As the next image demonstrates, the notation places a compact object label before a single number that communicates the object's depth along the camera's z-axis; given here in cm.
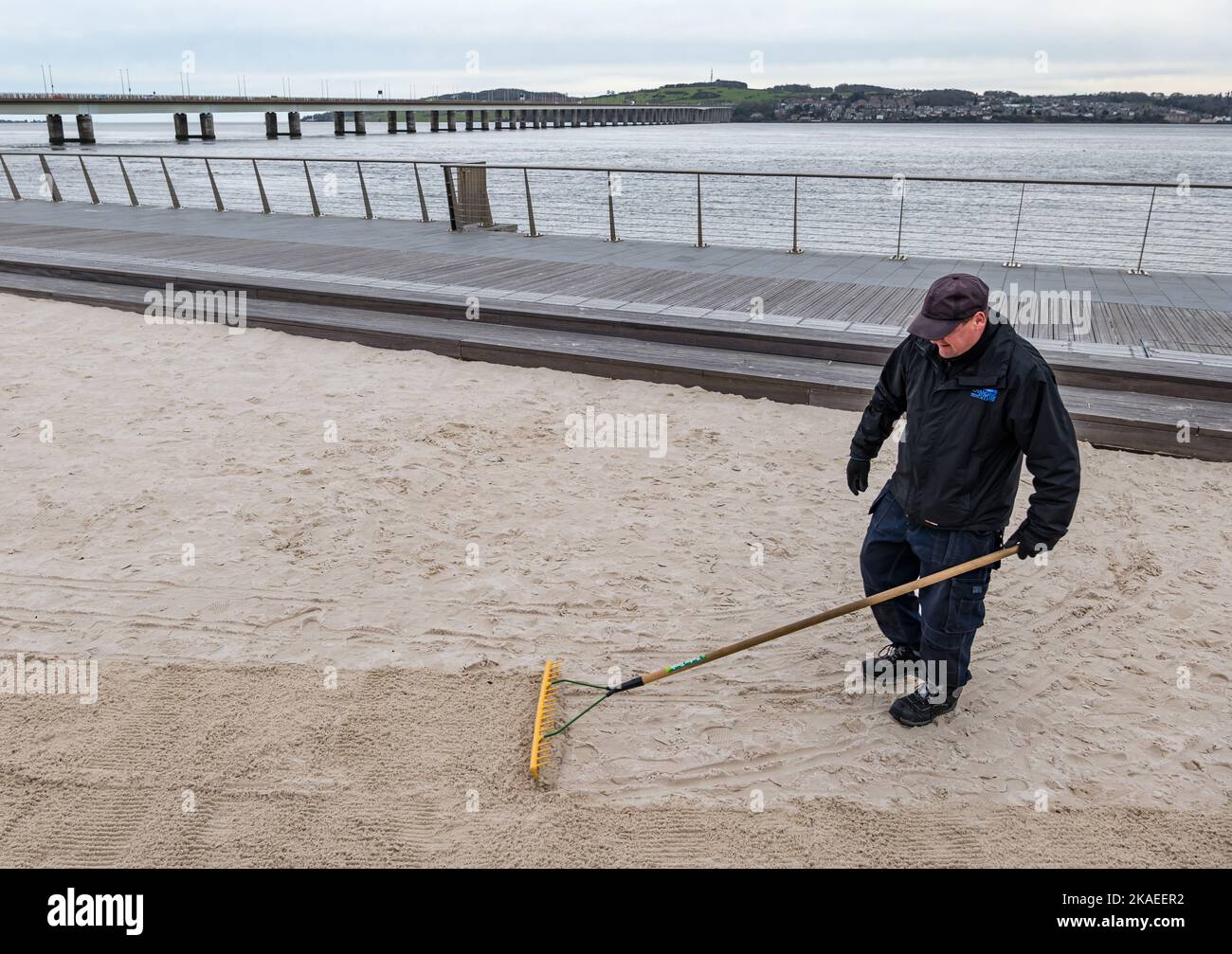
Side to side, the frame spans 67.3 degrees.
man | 335
